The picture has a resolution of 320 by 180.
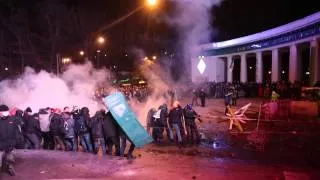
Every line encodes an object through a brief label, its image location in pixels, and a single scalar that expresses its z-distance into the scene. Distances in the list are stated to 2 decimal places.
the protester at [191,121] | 16.20
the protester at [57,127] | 13.60
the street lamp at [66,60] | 45.82
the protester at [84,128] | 13.64
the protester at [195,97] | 32.31
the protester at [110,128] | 13.10
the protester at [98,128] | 13.20
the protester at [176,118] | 16.19
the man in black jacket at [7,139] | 9.93
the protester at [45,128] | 14.05
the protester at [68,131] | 13.56
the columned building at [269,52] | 33.97
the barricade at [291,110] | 22.84
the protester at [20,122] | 12.98
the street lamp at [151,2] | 15.55
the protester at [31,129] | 13.77
